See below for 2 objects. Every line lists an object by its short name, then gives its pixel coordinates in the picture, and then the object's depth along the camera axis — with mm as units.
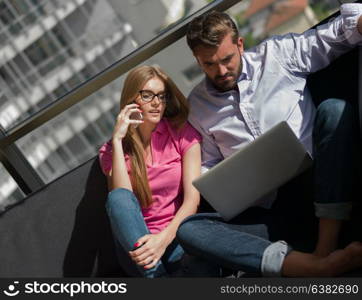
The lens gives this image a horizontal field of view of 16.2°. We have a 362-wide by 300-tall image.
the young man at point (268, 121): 3800
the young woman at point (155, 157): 4175
